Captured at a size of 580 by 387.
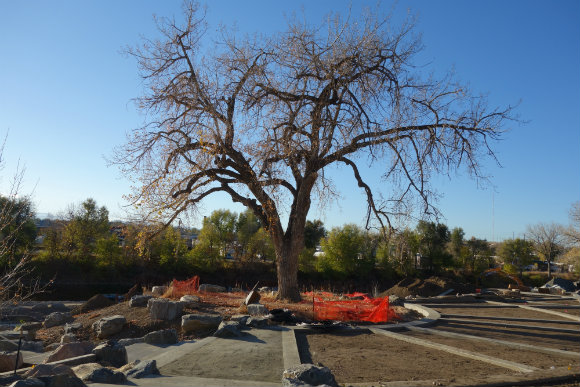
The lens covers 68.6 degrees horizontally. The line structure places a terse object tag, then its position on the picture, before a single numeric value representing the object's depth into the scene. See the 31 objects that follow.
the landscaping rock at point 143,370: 5.24
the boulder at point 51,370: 5.25
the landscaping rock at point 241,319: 8.72
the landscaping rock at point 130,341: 8.03
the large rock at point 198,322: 8.63
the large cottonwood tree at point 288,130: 11.34
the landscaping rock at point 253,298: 10.91
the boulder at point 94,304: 13.92
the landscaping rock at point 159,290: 14.41
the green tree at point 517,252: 47.94
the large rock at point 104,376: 4.89
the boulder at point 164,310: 9.77
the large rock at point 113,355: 6.49
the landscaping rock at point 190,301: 10.75
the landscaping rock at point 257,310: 9.78
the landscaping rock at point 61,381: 4.14
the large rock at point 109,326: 9.53
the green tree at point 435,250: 44.00
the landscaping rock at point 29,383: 3.98
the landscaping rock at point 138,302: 11.23
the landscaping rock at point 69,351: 7.27
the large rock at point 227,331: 7.80
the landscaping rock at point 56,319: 12.61
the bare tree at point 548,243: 51.22
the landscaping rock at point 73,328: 10.17
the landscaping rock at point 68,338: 9.41
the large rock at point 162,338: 7.73
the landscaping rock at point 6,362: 7.19
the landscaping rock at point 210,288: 16.30
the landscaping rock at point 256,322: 8.70
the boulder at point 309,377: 4.59
